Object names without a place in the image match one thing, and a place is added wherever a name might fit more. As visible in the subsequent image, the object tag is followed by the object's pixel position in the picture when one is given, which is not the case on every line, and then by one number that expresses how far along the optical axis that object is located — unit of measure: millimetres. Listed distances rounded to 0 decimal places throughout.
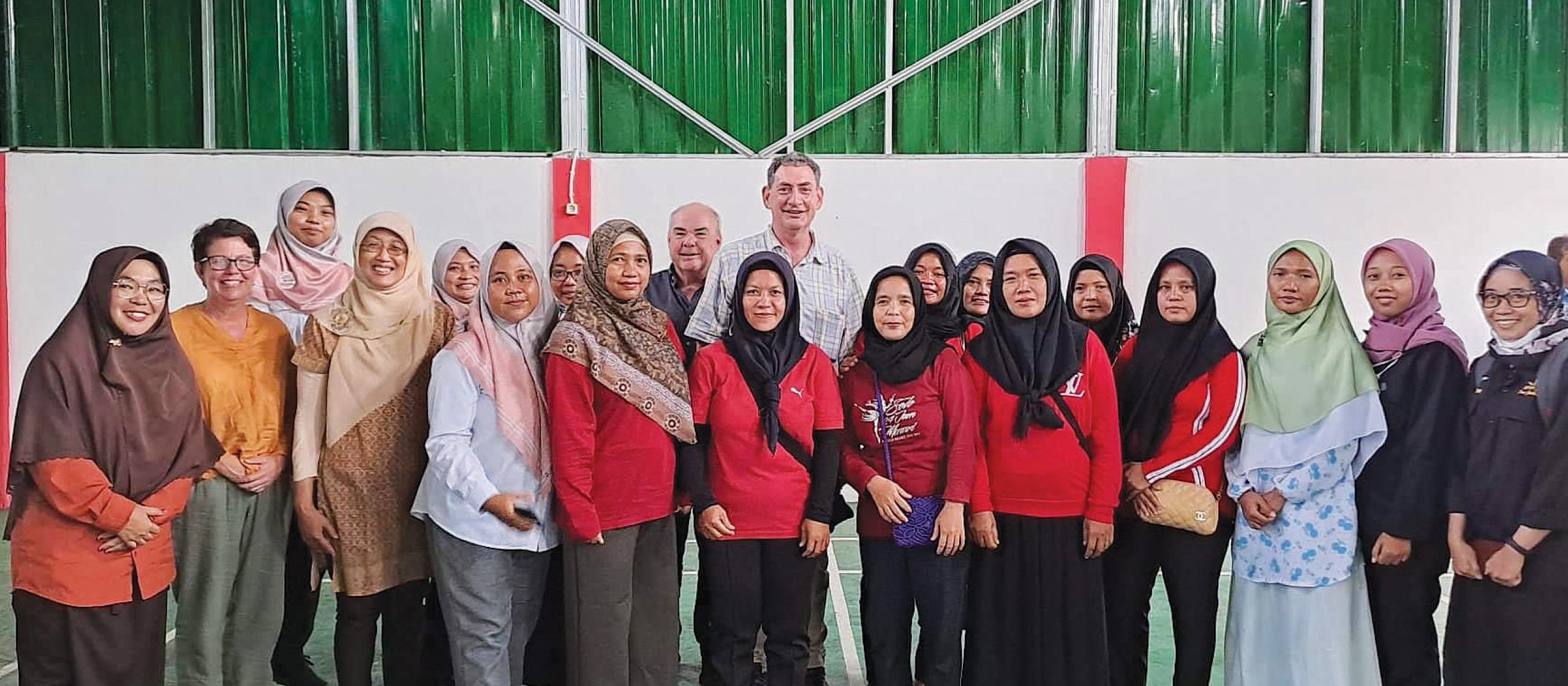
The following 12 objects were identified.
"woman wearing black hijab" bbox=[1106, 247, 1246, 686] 2920
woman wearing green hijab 2834
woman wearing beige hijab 2861
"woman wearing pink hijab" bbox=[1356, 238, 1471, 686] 2805
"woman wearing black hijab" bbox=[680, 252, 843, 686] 2885
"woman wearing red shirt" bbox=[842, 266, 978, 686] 2920
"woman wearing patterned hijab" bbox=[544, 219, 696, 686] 2750
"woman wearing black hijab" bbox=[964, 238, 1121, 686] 2912
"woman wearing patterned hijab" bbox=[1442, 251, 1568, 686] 2625
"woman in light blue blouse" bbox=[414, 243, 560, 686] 2740
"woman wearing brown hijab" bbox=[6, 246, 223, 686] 2496
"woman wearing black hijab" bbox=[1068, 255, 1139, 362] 3529
